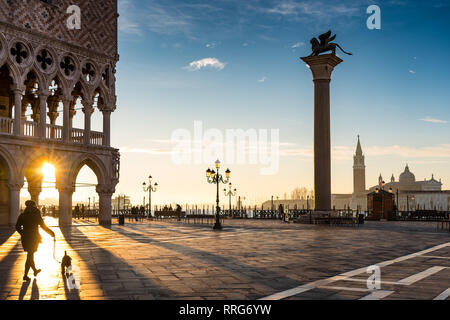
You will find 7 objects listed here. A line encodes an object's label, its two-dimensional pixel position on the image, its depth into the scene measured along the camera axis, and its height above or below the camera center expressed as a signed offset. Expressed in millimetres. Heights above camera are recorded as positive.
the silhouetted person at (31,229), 8406 -816
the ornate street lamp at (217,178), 24781 +402
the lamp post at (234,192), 53894 -883
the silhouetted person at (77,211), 44303 -2508
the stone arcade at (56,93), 23469 +5622
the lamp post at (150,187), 44506 -181
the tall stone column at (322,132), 28941 +3356
